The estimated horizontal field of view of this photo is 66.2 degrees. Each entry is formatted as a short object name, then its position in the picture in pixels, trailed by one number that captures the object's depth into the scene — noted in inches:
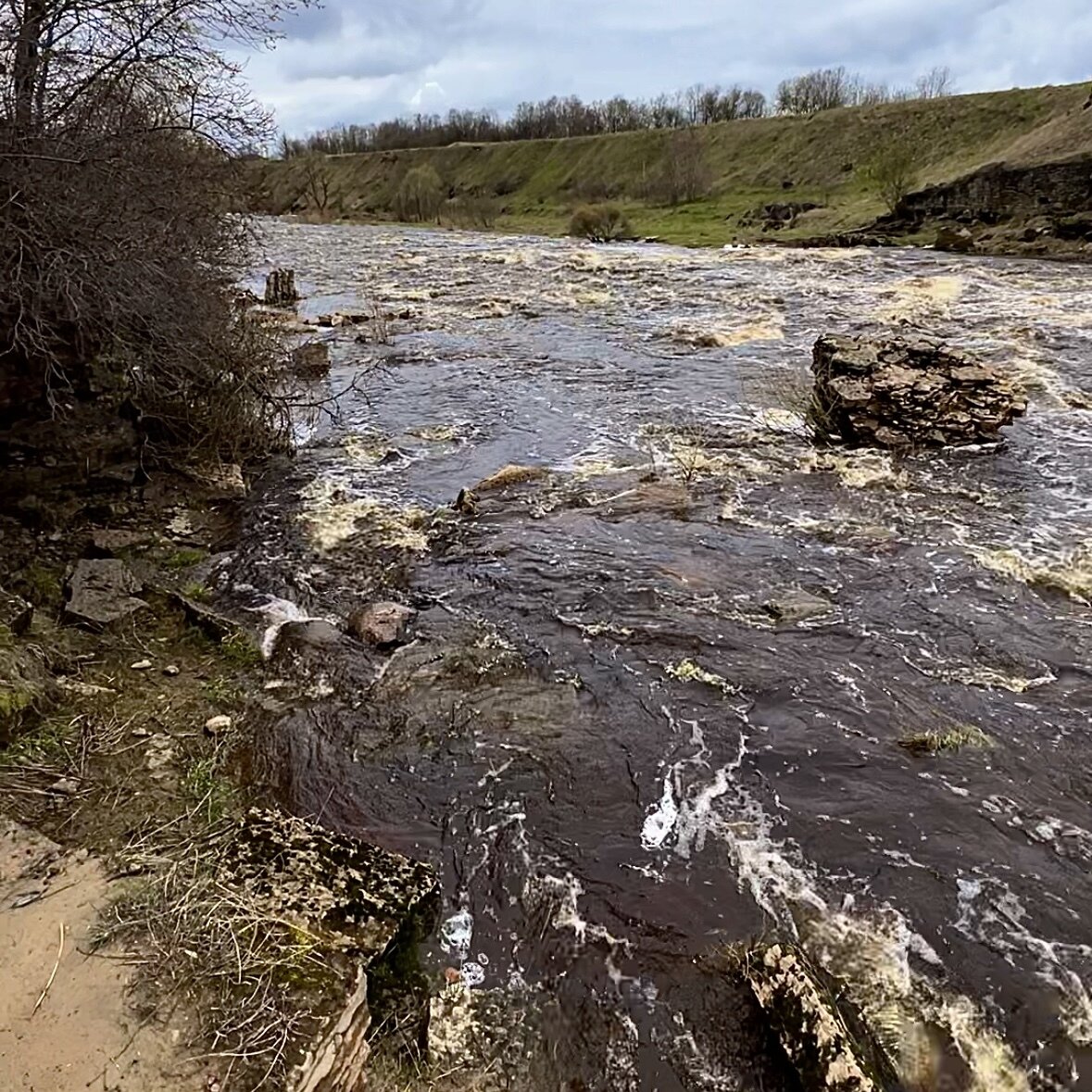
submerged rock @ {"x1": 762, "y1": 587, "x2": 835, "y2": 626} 319.0
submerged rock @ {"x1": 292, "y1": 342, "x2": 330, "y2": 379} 673.0
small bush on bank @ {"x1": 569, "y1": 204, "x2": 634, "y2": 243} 2150.6
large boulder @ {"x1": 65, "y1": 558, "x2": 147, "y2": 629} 294.8
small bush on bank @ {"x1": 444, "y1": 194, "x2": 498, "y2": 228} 2844.5
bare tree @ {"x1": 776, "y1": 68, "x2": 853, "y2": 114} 4156.0
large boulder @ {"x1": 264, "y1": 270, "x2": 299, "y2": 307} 984.3
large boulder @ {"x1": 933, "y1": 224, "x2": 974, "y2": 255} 1430.9
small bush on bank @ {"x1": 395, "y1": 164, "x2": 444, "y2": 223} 3056.1
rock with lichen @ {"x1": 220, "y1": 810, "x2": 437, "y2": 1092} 143.0
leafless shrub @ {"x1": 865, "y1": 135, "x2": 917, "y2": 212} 1827.0
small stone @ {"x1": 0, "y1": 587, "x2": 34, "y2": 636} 265.4
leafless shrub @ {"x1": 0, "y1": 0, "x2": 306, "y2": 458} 287.7
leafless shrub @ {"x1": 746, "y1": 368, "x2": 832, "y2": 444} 524.4
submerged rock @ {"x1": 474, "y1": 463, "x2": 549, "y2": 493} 453.1
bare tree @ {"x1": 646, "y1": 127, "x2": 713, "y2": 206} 2856.8
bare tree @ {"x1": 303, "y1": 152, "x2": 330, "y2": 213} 3215.8
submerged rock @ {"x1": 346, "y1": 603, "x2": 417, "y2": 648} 304.5
